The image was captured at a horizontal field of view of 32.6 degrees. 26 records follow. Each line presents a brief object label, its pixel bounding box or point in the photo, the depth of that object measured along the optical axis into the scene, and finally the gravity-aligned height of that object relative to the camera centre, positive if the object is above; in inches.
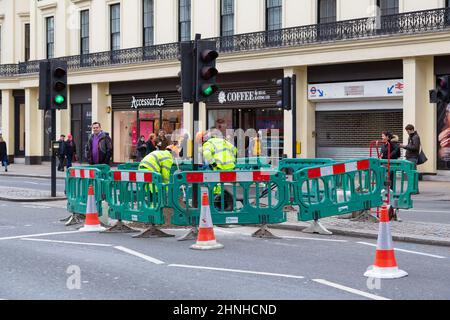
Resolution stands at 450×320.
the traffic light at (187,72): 513.0 +50.7
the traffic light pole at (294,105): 841.2 +47.9
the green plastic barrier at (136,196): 464.4 -30.0
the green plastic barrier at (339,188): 483.2 -26.6
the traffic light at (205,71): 510.0 +51.2
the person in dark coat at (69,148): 1306.6 +0.5
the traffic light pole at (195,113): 505.4 +23.0
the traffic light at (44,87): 709.9 +57.1
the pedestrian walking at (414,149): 759.7 -1.9
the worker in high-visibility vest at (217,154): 534.6 -4.4
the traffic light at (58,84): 706.2 +59.3
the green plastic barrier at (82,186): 513.7 -26.5
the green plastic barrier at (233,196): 456.8 -29.3
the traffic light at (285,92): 818.2 +59.5
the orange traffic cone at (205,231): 416.8 -45.5
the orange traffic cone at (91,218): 504.1 -46.1
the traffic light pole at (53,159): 738.8 -10.3
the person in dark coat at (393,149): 695.1 -1.8
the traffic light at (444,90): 702.5 +52.3
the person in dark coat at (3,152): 1434.5 -7.4
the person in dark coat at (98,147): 665.6 +1.0
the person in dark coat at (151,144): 928.9 +4.9
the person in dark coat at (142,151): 893.2 -3.7
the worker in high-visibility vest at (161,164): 508.4 -10.6
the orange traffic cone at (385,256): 326.3 -46.5
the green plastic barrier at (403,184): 545.0 -26.4
